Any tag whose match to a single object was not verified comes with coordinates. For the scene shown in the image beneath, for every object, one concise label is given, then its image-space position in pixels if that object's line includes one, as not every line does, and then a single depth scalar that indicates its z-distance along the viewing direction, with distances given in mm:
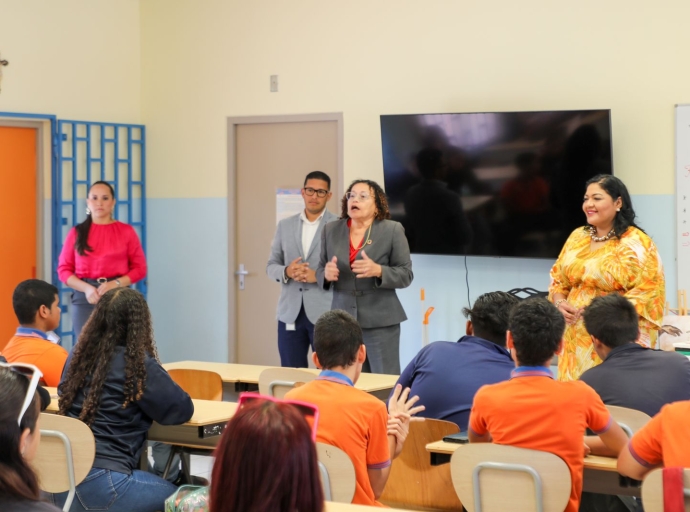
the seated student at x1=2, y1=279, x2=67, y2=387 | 4168
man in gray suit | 5660
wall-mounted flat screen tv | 5746
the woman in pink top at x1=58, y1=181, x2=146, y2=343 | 6590
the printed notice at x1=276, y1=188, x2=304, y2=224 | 7293
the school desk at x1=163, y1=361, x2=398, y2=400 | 4449
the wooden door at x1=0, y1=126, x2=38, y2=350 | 7168
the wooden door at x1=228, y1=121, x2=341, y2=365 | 7254
